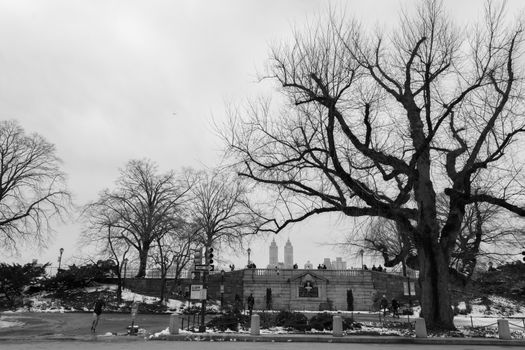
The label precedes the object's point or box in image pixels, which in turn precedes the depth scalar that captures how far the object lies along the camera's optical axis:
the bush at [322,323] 22.36
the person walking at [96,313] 21.86
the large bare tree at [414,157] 19.00
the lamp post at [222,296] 45.12
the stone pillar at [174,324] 20.55
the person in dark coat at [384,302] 38.83
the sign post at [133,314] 20.66
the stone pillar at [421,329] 18.59
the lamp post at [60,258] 56.69
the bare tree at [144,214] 44.83
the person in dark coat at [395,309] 36.73
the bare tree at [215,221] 45.41
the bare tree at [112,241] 44.22
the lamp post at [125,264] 46.48
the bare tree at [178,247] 41.16
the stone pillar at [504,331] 18.92
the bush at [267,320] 24.07
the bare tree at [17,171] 35.56
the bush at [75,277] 46.46
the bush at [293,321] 22.47
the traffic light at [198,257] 22.95
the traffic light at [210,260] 21.96
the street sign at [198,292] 22.30
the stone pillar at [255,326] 19.98
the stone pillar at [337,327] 19.53
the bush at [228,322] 22.95
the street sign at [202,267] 22.67
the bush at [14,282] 40.31
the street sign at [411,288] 37.15
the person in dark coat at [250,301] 37.09
